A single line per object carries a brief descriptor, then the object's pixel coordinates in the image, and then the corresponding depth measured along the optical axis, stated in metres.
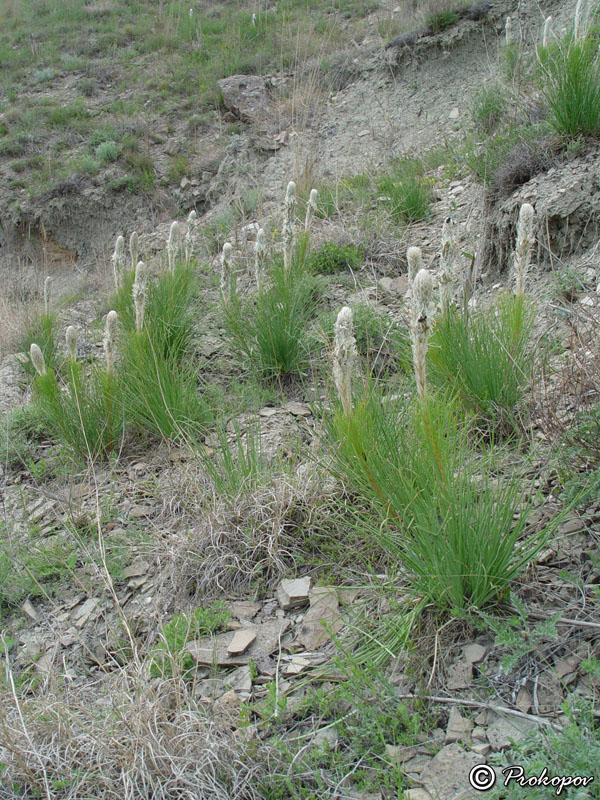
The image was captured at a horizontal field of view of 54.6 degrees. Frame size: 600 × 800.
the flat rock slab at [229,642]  2.37
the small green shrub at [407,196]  6.47
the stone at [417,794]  1.69
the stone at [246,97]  12.03
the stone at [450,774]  1.67
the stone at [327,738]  1.90
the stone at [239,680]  2.23
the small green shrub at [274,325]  4.48
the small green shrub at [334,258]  5.86
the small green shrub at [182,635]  2.23
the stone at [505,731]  1.78
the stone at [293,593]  2.59
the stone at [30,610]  2.82
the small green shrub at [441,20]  10.81
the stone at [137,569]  2.97
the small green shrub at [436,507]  2.02
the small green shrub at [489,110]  7.27
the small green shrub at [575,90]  4.57
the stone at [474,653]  2.04
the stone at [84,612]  2.76
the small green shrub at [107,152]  11.74
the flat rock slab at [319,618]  2.38
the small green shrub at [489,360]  3.16
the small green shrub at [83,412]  3.84
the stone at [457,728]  1.84
